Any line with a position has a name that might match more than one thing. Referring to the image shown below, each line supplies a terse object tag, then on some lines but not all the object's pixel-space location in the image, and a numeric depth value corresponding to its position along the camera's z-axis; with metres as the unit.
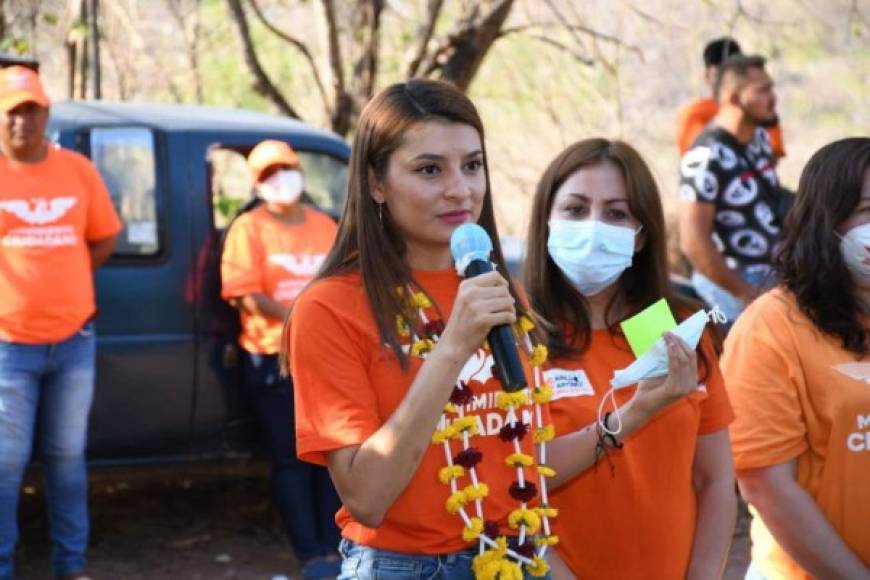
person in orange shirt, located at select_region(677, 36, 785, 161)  8.05
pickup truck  6.47
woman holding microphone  2.61
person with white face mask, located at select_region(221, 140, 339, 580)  6.39
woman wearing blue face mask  3.35
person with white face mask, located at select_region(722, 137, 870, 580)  3.42
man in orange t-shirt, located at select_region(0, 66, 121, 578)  5.69
